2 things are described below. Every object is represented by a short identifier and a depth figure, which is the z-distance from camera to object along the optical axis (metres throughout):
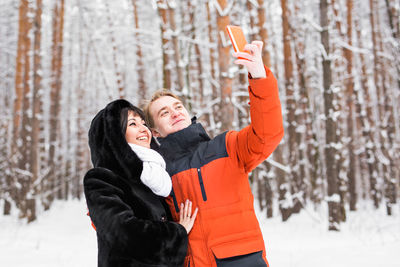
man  1.88
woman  1.78
